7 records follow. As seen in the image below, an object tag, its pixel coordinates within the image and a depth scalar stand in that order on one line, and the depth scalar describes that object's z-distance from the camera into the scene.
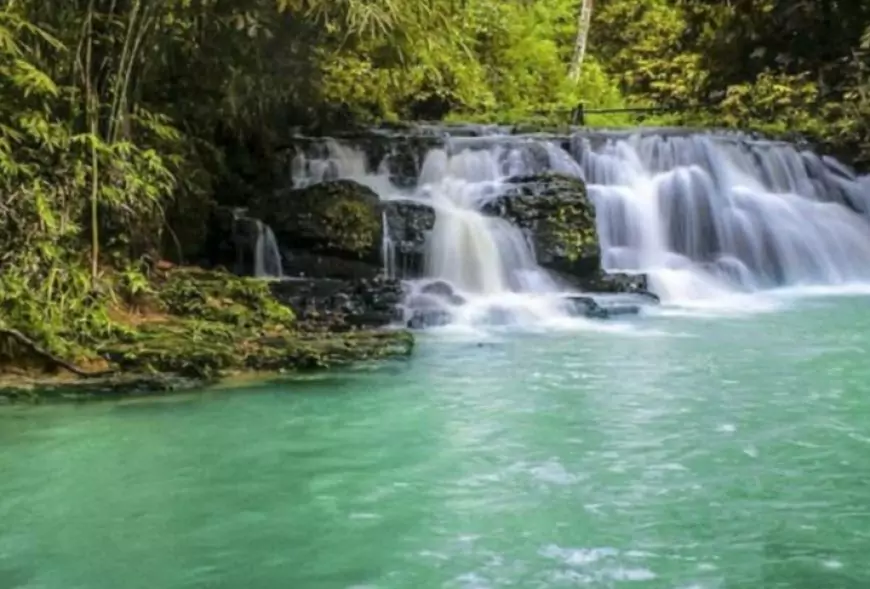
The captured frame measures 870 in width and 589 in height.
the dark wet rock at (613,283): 11.97
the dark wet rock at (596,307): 10.80
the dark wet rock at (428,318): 10.08
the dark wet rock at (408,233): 11.59
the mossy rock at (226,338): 7.38
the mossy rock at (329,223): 11.21
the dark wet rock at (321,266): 11.13
